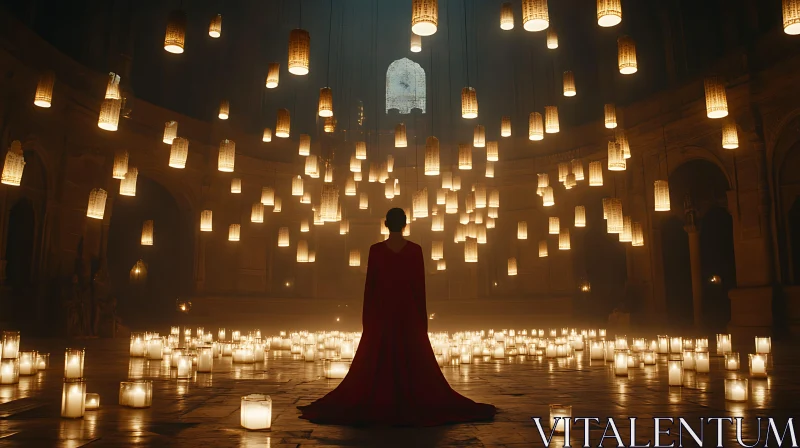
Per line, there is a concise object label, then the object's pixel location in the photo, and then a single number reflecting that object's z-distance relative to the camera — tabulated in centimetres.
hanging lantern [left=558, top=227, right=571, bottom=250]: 1614
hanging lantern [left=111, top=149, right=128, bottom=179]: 1313
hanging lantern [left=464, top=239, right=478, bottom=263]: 1520
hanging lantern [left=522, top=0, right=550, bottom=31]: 807
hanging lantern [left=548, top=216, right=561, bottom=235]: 1661
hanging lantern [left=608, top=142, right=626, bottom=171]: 1170
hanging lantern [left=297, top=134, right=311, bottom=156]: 1455
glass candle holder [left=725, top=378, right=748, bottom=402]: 532
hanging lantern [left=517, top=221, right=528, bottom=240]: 1719
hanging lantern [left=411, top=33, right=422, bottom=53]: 1498
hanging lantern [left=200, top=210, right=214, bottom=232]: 1617
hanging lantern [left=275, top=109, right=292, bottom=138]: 1248
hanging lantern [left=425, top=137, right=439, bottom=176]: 1189
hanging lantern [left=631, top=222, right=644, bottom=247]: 1494
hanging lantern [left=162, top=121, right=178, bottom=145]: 1366
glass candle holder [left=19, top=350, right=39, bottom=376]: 685
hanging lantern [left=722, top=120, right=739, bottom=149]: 1212
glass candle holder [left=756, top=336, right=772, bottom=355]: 903
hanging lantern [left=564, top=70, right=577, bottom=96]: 1301
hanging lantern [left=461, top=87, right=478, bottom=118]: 1123
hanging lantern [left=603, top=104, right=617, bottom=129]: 1338
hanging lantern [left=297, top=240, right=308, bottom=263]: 1645
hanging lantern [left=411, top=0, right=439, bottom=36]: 767
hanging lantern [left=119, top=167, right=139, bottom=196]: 1294
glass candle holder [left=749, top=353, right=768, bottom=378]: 702
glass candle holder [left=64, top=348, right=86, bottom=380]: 586
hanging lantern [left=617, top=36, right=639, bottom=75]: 991
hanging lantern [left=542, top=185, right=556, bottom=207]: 1526
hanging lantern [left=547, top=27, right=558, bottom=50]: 1368
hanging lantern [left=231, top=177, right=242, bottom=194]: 1721
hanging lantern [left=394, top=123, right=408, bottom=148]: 1380
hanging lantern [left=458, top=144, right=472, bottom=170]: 1192
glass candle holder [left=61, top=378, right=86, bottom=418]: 438
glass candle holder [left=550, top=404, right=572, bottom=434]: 409
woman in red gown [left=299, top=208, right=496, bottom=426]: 461
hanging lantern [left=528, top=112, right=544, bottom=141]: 1174
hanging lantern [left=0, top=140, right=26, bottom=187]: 1031
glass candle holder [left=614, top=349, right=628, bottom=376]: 738
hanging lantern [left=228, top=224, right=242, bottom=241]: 1722
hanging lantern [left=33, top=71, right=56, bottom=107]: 1076
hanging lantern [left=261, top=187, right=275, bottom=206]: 1628
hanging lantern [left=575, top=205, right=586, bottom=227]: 1548
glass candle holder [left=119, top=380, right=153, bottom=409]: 492
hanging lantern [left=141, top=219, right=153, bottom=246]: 1617
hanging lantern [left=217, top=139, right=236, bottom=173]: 1255
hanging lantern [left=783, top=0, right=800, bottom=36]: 705
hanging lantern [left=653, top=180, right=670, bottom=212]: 1249
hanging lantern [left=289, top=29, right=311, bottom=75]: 875
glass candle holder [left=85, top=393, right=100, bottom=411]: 478
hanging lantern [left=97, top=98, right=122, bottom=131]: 1041
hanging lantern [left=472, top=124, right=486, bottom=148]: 1444
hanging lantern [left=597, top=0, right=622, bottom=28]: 764
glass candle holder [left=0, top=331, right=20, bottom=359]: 689
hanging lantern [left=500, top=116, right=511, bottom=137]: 1451
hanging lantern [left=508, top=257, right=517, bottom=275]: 1782
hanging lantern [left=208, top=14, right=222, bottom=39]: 1267
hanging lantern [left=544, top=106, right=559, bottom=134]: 1239
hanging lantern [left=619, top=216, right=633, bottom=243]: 1434
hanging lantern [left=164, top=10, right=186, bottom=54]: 854
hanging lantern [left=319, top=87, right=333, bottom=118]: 1112
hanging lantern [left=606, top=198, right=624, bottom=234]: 1349
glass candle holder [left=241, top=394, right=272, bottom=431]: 409
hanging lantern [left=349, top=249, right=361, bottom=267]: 1667
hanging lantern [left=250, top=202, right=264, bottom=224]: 1659
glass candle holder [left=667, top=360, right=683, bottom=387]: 641
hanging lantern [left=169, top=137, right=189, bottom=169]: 1250
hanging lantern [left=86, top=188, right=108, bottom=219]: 1199
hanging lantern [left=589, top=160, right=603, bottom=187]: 1288
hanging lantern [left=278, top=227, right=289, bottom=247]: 1709
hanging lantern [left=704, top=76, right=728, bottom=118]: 998
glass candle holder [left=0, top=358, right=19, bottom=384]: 609
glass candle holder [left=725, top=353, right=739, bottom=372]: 776
